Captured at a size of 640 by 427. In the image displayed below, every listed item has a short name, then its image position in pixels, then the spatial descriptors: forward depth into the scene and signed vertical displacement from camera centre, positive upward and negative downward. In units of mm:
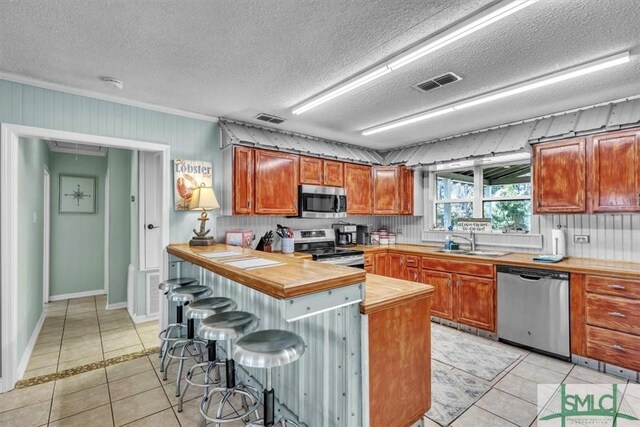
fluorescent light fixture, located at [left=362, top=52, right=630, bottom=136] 2322 +1135
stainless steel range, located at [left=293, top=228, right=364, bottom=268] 4215 -494
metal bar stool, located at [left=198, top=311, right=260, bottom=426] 1852 -685
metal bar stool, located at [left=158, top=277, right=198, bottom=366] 2951 -676
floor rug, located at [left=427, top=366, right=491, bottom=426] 2287 -1439
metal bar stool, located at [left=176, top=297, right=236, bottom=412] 2227 -675
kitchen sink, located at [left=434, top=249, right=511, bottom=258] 4066 -500
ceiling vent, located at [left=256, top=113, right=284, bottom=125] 3704 +1181
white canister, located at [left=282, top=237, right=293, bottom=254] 4230 -407
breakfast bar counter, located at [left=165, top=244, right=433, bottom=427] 1591 -746
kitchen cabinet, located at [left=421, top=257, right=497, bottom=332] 3701 -933
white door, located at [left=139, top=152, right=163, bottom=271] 4316 +85
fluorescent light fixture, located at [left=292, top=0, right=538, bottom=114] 1756 +1144
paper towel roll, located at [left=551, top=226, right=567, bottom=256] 3668 -326
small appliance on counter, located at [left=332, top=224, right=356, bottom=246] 5250 -294
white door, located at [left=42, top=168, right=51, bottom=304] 4984 -216
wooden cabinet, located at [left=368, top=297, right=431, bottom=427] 1776 -904
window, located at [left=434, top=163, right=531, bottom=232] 4242 +285
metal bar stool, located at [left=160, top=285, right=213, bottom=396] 2639 -681
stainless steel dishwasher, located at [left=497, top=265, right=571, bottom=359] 3139 -985
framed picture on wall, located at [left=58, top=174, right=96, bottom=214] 5362 +383
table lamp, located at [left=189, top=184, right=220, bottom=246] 3236 +124
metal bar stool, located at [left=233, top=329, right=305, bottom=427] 1530 -678
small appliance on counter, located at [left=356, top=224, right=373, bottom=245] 5457 -341
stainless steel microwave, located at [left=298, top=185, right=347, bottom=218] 4340 +202
